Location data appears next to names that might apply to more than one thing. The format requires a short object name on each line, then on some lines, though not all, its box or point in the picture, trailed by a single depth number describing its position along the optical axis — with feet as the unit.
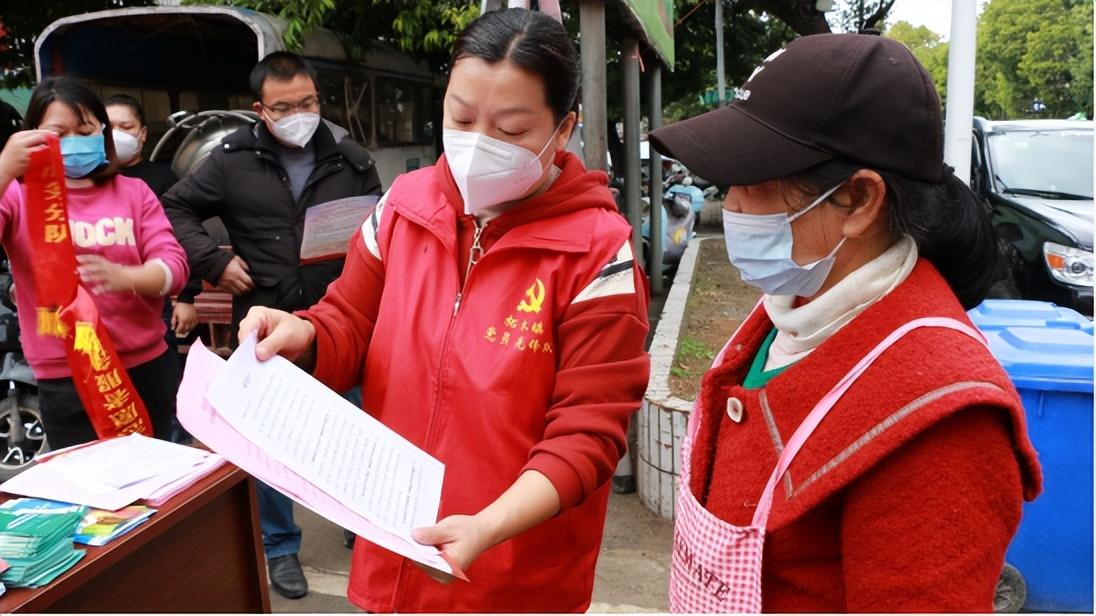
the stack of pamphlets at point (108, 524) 4.87
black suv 17.84
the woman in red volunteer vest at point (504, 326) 4.85
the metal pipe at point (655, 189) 24.70
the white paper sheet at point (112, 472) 5.26
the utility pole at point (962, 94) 11.06
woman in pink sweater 8.34
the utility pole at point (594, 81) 12.72
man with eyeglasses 9.96
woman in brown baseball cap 2.90
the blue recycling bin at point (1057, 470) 8.13
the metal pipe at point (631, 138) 19.60
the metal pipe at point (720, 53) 52.29
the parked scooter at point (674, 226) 30.78
